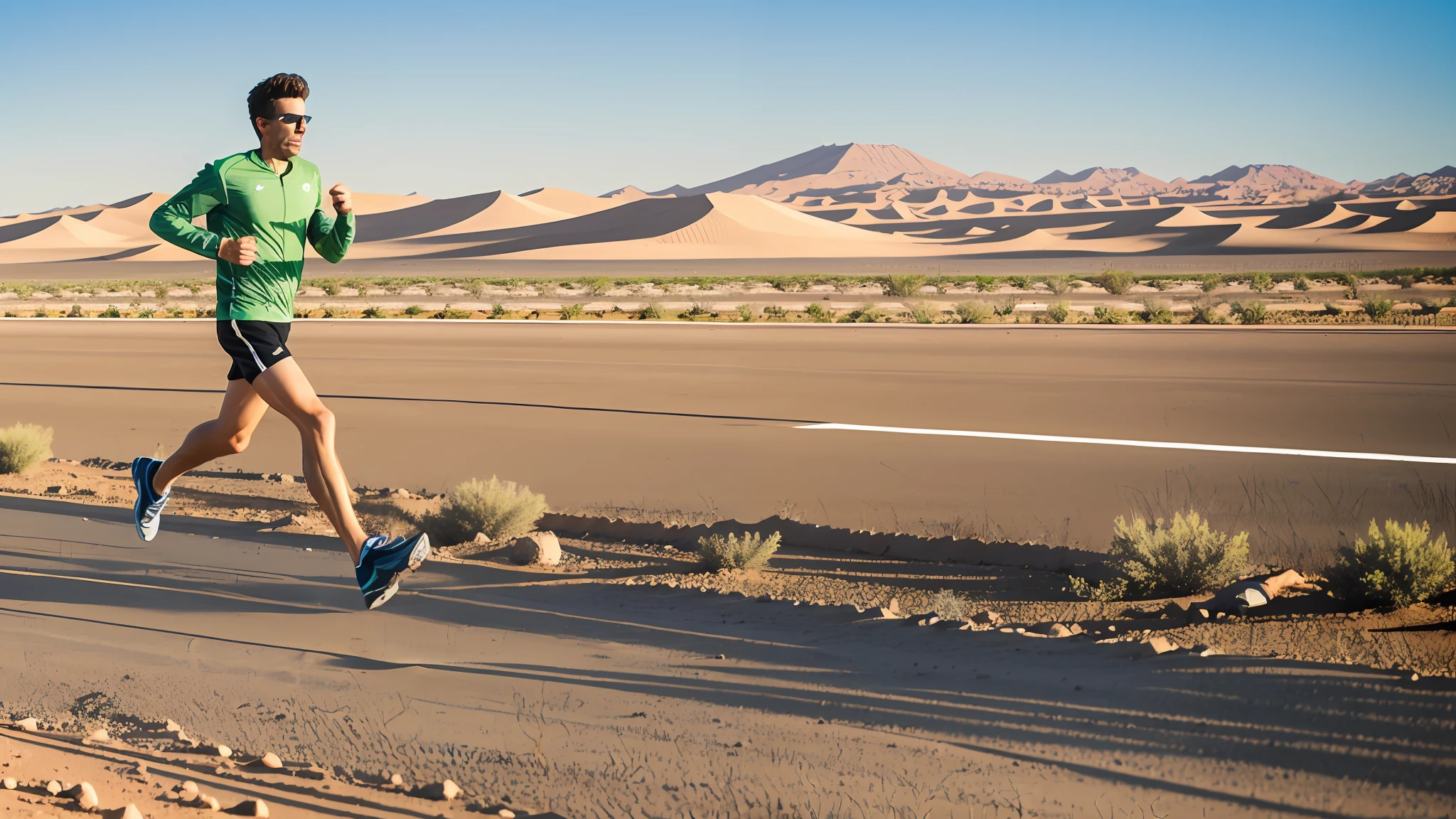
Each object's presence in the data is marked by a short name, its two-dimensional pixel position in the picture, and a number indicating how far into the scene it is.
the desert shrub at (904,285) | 56.97
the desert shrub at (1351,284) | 50.38
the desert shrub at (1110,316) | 36.22
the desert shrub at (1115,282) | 54.75
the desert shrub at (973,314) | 37.12
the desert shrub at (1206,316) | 35.53
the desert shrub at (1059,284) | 57.58
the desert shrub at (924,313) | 37.41
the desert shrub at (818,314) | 40.41
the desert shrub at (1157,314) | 36.38
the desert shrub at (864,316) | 39.53
